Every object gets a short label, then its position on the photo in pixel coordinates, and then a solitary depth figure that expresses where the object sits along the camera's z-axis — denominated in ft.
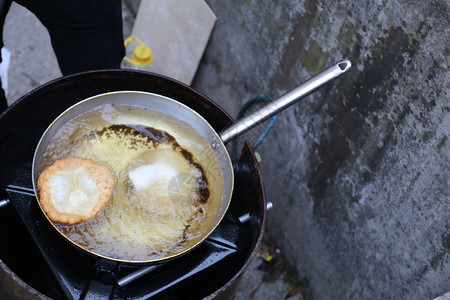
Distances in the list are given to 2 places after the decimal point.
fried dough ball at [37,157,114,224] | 4.59
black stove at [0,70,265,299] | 4.70
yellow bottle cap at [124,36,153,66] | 8.80
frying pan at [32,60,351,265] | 4.70
